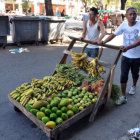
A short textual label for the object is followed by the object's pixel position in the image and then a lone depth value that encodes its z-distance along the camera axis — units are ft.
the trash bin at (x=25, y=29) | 30.53
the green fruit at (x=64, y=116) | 9.55
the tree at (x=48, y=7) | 42.49
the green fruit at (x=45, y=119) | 9.14
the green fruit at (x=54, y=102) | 10.31
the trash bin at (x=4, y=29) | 28.66
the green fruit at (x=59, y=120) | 9.22
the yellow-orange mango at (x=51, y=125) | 8.89
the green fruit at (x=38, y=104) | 10.14
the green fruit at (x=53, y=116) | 9.41
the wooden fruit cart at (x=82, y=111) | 8.97
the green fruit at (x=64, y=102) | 10.39
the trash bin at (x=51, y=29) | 33.35
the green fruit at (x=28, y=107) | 10.06
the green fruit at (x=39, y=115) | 9.45
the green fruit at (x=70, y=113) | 9.89
